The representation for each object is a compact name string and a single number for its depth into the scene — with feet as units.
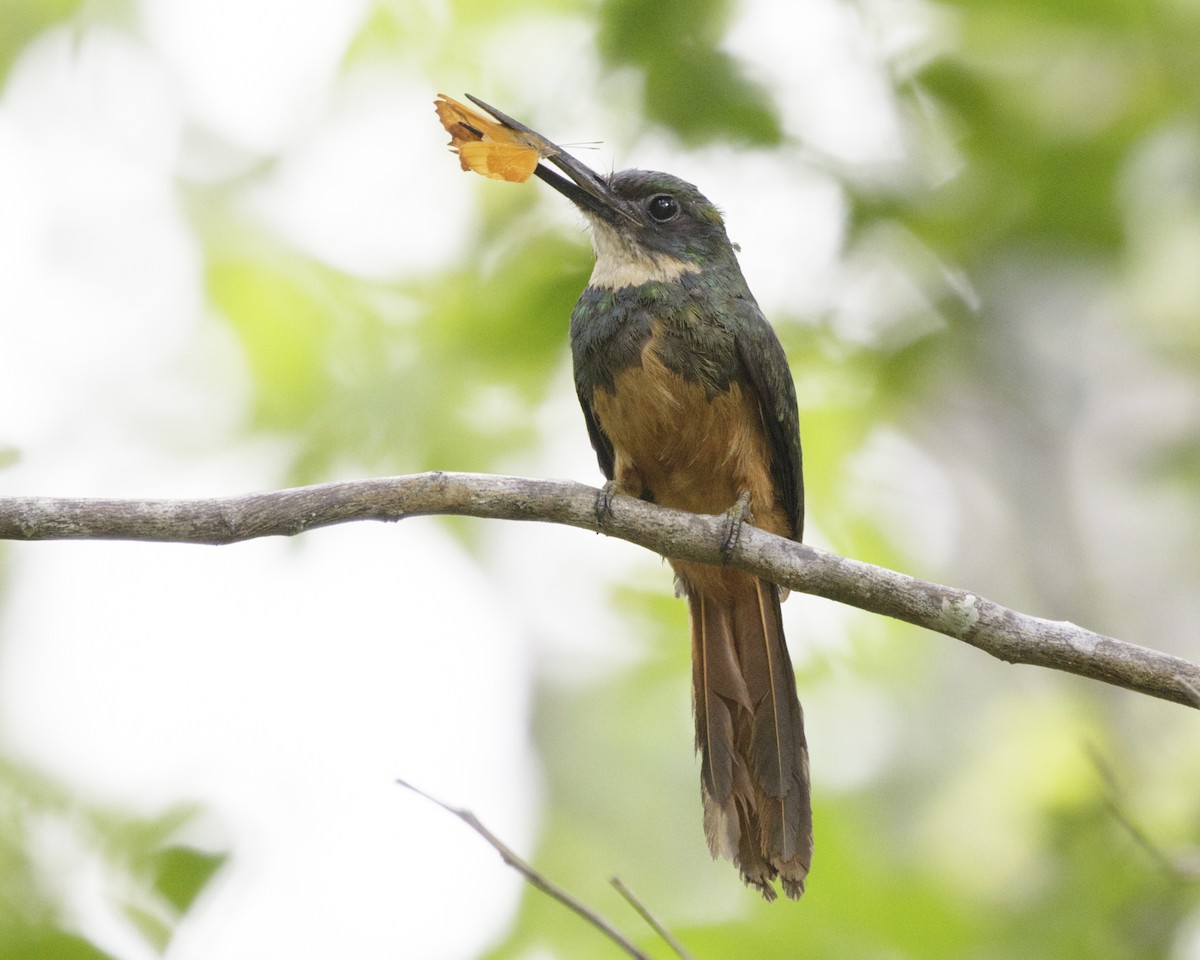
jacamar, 22.07
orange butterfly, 21.36
